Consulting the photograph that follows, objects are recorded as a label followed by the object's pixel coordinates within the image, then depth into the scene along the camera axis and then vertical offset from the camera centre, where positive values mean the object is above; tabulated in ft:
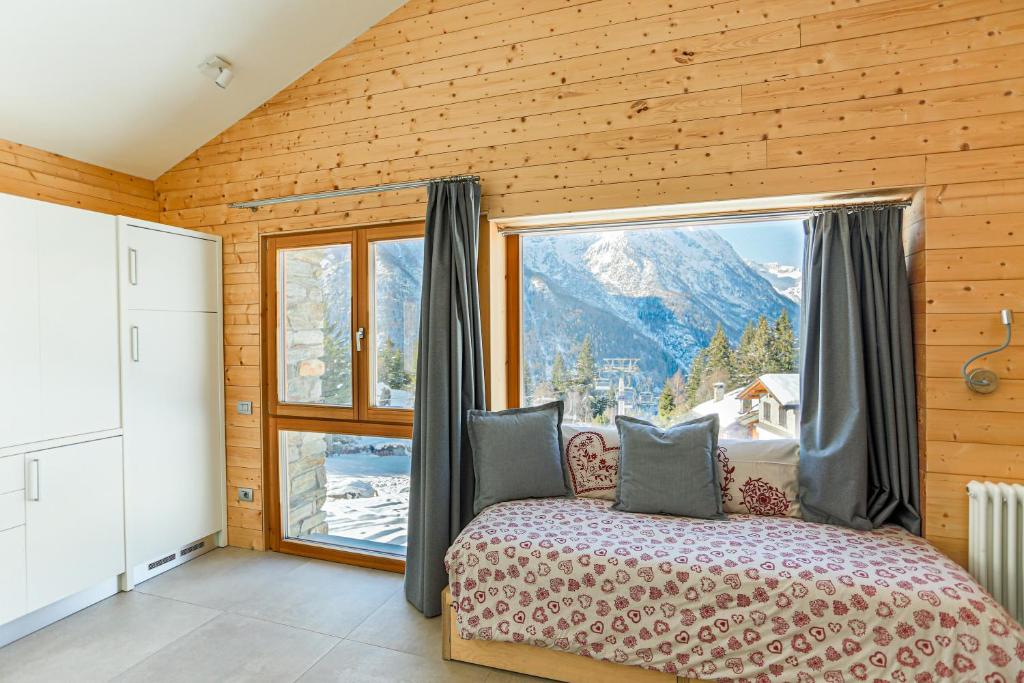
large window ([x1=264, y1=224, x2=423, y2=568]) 10.51 -1.02
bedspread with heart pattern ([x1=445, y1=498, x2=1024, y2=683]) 5.59 -3.06
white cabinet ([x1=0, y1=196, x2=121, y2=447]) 8.11 +0.25
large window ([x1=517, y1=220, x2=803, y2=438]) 8.91 +0.16
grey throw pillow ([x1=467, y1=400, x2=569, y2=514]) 8.59 -1.97
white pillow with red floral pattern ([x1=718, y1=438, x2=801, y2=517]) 7.97 -2.18
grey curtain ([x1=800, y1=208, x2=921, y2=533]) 7.54 -0.71
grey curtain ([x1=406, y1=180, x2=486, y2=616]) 8.93 -0.81
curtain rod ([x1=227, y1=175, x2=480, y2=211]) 9.85 +2.74
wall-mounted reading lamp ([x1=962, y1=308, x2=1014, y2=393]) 6.98 -0.65
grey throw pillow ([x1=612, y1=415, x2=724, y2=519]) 7.84 -2.05
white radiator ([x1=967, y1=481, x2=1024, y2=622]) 6.70 -2.66
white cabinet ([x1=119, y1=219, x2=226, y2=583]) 9.83 -1.02
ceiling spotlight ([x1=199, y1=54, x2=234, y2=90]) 9.64 +4.78
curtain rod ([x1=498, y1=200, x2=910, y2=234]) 8.38 +1.85
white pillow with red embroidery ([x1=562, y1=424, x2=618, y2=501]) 8.74 -2.08
